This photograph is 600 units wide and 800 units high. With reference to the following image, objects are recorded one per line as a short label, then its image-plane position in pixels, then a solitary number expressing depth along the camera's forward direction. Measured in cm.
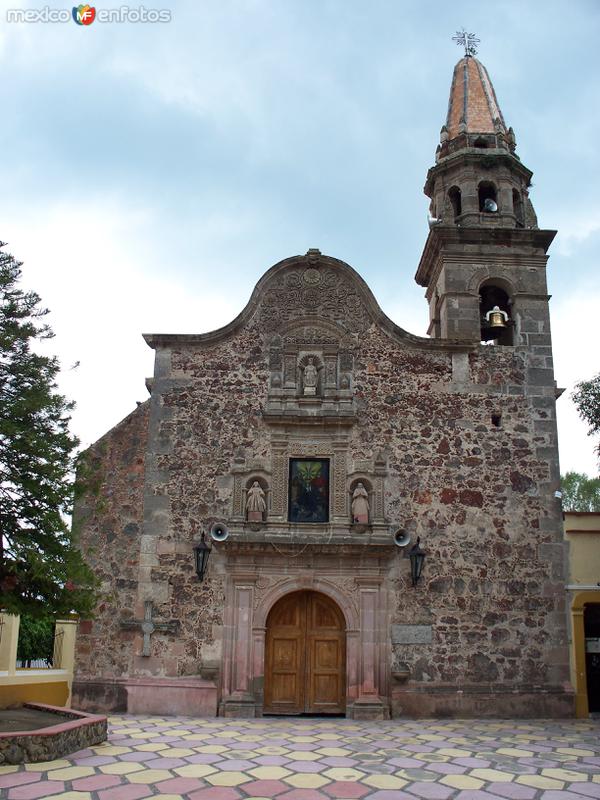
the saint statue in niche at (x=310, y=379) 1329
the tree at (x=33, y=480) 841
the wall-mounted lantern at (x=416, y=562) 1225
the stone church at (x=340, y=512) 1198
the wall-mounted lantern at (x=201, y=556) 1224
